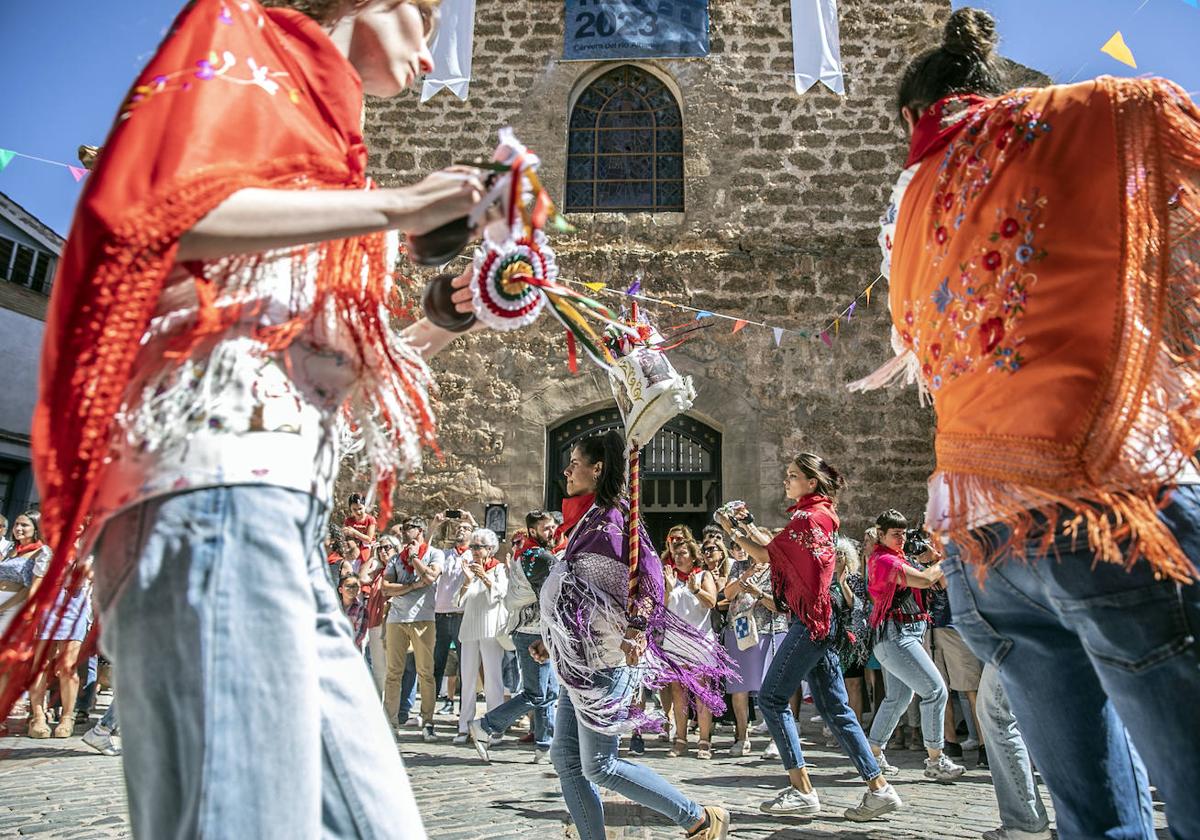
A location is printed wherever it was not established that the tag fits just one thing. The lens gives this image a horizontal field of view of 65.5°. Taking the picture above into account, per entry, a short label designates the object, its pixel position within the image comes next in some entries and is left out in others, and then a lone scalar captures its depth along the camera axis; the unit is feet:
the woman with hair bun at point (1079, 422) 5.02
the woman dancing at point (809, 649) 16.71
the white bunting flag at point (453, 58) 38.68
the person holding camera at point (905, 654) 20.45
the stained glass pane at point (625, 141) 39.41
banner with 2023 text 39.06
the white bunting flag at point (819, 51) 38.52
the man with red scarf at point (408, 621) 29.43
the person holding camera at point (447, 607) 29.89
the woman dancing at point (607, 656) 12.14
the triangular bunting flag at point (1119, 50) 26.96
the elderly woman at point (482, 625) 28.43
